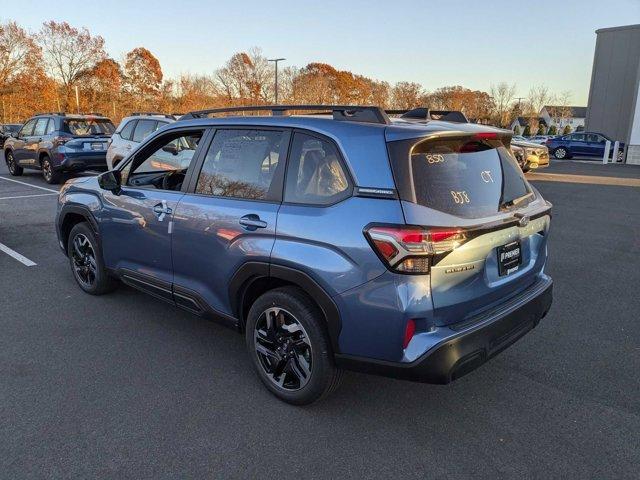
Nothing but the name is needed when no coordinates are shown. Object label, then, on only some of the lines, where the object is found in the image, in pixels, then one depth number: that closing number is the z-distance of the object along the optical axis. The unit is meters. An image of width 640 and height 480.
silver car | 17.91
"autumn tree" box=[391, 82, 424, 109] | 60.84
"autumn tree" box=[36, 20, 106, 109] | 50.47
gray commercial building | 33.34
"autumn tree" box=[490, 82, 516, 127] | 75.81
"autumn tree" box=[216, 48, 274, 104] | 54.34
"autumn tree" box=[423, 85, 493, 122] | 69.75
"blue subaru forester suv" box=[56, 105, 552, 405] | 2.47
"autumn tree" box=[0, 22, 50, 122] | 43.97
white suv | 10.22
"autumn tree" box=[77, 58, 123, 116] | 51.00
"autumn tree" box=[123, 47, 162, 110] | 55.39
